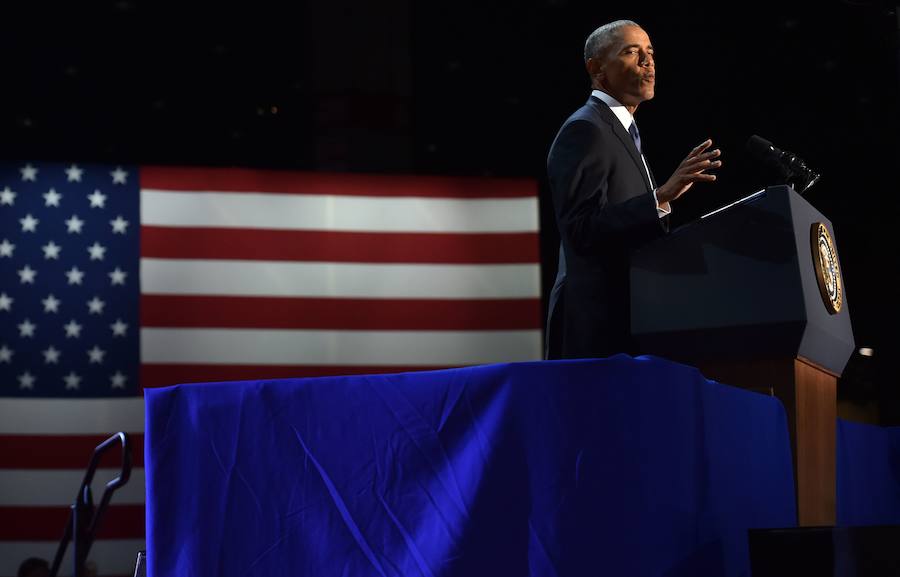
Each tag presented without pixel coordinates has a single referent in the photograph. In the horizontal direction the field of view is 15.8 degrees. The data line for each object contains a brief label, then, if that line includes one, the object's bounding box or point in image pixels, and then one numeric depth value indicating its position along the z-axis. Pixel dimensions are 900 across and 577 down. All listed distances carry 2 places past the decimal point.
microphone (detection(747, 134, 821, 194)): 8.78
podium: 8.48
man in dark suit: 8.67
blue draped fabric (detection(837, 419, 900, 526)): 9.27
